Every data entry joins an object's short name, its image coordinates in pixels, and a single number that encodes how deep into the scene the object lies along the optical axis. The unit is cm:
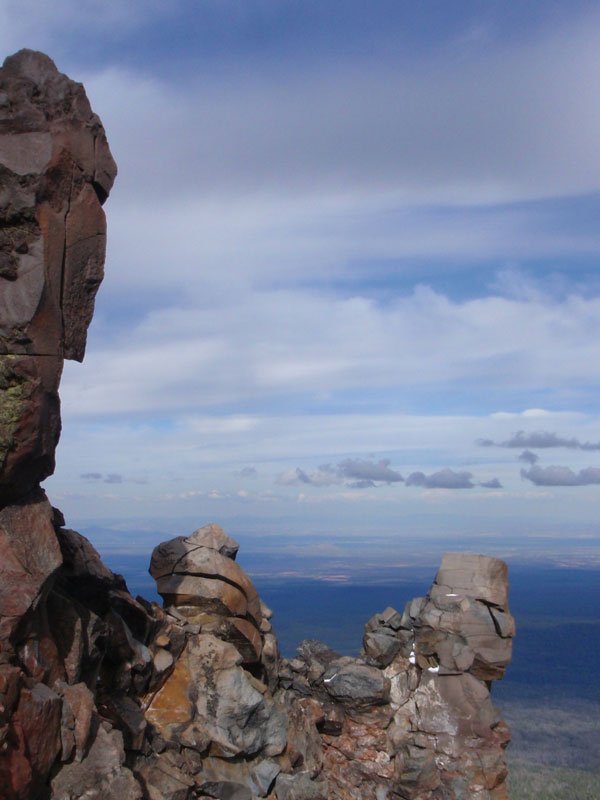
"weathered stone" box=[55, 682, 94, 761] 1323
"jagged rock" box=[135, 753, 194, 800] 1616
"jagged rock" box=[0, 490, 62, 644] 1286
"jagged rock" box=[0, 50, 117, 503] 1353
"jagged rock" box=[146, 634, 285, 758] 1844
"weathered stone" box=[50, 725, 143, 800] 1280
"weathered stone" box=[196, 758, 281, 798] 1792
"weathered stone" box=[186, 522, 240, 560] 2239
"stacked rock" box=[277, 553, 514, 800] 2223
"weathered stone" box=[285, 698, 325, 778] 2062
